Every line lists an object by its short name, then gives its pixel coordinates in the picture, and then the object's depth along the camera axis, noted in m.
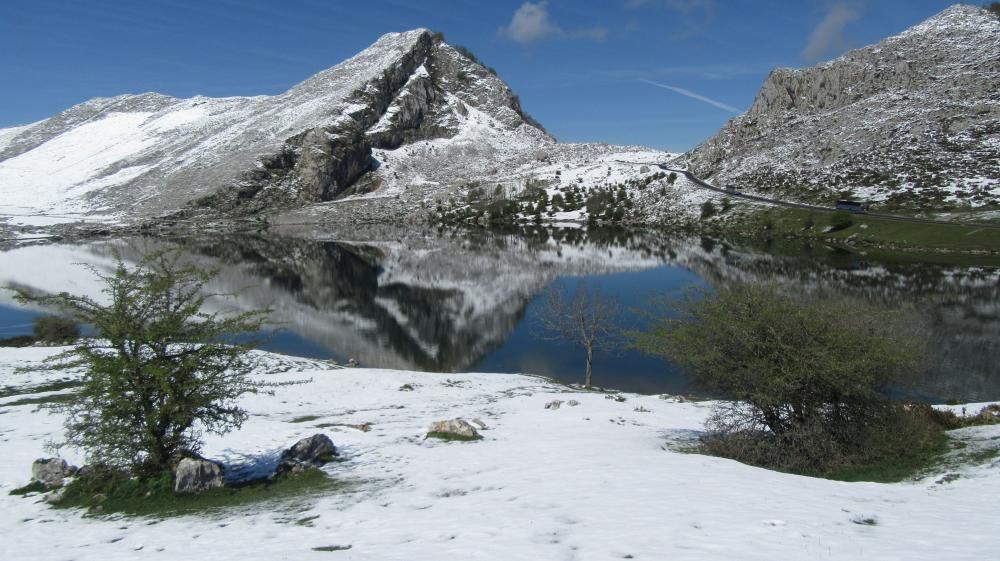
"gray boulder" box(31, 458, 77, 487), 16.02
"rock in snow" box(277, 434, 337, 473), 17.75
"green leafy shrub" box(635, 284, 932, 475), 17.42
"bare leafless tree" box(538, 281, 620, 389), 41.16
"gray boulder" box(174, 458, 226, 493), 15.51
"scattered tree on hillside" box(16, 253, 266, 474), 15.49
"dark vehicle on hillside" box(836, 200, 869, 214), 118.62
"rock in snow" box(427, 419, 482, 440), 21.27
